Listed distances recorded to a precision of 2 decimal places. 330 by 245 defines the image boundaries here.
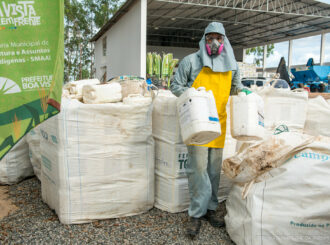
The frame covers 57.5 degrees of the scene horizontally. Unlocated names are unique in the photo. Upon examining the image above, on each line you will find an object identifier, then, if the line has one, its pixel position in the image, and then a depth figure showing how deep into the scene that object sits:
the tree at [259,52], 34.84
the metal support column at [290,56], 20.22
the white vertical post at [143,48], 11.54
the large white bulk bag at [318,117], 3.41
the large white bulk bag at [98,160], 2.31
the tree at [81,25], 21.95
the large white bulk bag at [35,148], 3.30
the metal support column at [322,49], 17.45
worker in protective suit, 2.35
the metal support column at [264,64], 23.06
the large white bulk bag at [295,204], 1.85
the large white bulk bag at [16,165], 3.29
